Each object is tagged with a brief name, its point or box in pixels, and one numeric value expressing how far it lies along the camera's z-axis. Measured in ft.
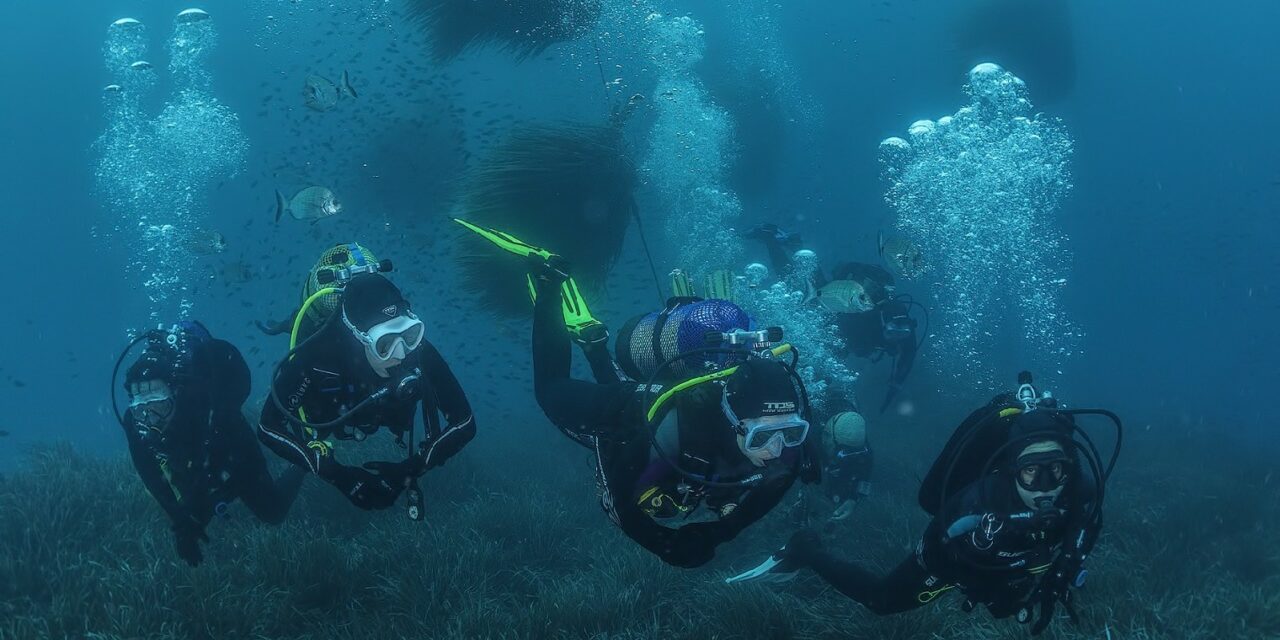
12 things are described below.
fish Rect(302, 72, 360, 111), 26.45
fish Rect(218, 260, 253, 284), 33.53
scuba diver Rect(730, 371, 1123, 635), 11.71
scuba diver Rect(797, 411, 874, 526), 23.40
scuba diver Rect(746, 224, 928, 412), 25.90
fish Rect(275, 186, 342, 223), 27.02
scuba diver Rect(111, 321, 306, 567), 16.26
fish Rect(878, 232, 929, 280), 26.48
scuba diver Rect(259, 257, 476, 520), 13.38
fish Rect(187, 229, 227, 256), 33.12
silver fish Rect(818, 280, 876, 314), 25.61
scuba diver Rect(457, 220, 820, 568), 11.21
